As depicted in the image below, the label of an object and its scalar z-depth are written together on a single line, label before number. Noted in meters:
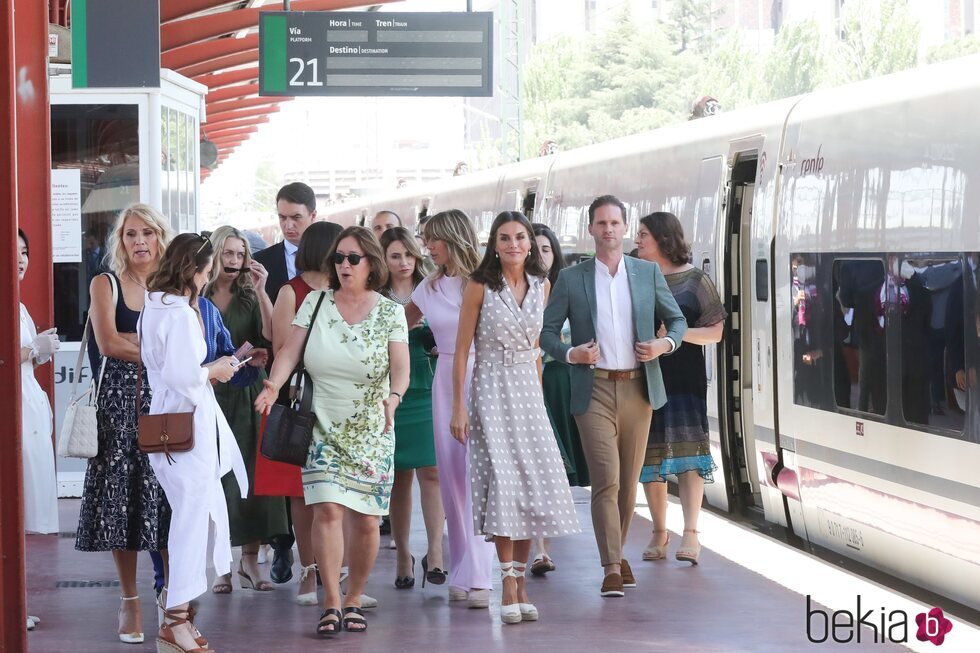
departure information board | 14.37
